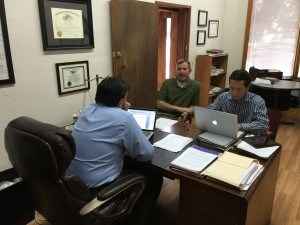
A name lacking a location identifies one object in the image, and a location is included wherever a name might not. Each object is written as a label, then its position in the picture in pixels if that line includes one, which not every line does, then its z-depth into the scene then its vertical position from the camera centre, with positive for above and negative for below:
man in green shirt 2.91 -0.52
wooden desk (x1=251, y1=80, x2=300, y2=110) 3.61 -0.64
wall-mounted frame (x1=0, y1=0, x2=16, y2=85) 1.88 -0.09
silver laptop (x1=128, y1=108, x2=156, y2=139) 2.04 -0.56
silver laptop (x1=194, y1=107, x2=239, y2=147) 1.76 -0.56
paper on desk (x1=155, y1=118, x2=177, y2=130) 2.19 -0.66
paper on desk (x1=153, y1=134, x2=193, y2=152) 1.77 -0.67
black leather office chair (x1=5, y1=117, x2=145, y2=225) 1.13 -0.68
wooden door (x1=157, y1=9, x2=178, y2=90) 4.10 +0.06
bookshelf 4.29 -0.47
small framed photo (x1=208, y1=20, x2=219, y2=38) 4.57 +0.31
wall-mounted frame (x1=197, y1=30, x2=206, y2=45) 4.31 +0.15
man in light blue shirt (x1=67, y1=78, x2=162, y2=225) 1.47 -0.52
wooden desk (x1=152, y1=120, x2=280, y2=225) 1.34 -0.83
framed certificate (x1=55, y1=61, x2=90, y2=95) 2.35 -0.28
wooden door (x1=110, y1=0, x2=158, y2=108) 2.73 -0.01
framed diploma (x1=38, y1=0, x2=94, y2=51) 2.16 +0.19
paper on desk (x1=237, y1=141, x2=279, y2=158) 1.63 -0.66
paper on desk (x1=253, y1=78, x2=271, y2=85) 3.87 -0.52
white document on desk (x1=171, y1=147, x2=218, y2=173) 1.50 -0.68
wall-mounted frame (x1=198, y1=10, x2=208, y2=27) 4.23 +0.45
